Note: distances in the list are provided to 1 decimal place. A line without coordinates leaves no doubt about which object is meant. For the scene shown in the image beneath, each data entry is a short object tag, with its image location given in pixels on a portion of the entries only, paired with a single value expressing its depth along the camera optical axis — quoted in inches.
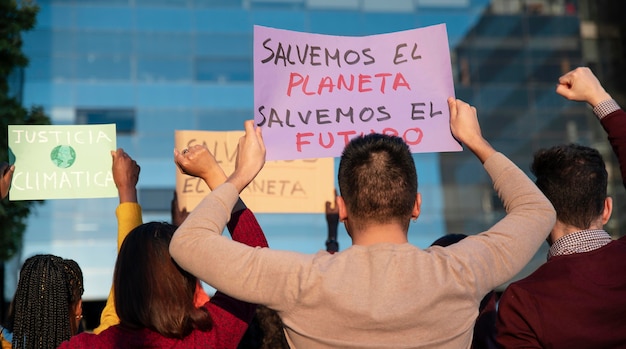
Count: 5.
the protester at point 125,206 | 119.3
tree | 484.7
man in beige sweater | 88.2
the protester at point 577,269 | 108.5
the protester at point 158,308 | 99.7
